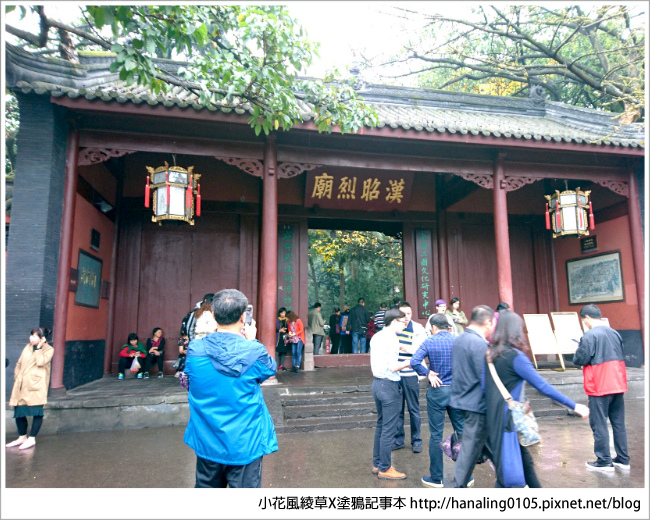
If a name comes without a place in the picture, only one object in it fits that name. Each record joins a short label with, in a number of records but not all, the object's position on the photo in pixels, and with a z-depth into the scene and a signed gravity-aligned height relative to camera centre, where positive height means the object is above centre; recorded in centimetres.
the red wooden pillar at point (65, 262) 583 +80
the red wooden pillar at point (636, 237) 792 +143
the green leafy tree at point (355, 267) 1557 +217
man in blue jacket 216 -40
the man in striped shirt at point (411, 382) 451 -63
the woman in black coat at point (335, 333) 1191 -34
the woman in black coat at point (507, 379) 262 -35
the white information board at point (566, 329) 768 -19
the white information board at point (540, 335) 752 -28
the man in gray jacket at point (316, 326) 916 -12
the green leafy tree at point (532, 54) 1101 +776
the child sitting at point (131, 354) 767 -56
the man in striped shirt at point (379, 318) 792 +3
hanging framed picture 857 +78
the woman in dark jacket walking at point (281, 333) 832 -23
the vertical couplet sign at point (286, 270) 891 +100
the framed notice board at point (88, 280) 668 +65
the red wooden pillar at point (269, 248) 646 +106
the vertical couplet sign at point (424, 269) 945 +106
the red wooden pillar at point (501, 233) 751 +147
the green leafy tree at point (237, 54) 387 +261
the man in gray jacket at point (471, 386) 282 -44
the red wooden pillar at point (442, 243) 949 +163
